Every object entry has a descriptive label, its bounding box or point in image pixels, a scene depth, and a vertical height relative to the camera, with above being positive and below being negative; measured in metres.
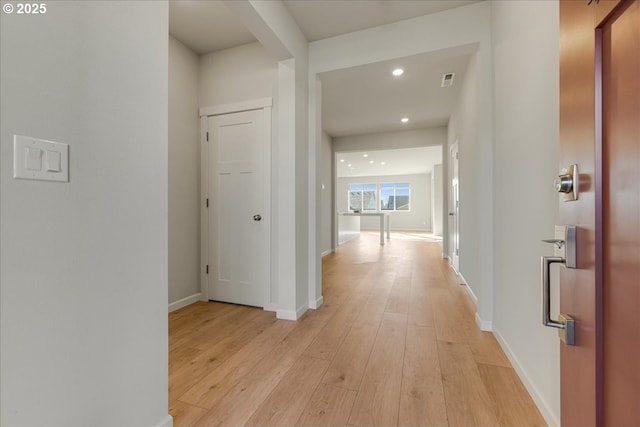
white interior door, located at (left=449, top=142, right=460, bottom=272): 4.06 +0.08
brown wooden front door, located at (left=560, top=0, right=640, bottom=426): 0.54 +0.01
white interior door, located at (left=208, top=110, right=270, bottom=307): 2.75 +0.06
